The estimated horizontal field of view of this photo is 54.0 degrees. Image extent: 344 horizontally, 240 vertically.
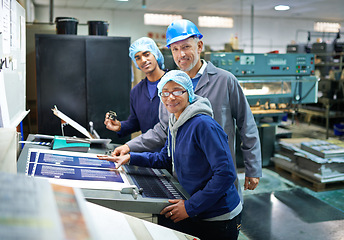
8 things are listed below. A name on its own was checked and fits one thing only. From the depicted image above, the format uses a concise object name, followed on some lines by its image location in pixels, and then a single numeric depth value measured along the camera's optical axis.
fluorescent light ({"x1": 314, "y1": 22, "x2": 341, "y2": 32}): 12.69
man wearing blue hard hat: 1.99
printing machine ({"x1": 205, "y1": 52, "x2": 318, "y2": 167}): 4.14
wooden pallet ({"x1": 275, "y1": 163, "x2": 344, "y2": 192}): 4.01
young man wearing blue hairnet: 2.49
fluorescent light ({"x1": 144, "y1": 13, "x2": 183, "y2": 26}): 11.09
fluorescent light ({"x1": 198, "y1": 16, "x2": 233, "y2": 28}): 11.64
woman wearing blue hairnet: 1.39
